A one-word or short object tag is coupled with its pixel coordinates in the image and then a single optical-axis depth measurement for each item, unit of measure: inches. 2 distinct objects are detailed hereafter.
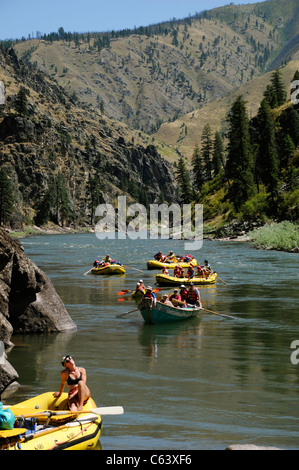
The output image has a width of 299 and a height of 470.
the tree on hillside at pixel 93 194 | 6510.8
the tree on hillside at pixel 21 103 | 6200.8
